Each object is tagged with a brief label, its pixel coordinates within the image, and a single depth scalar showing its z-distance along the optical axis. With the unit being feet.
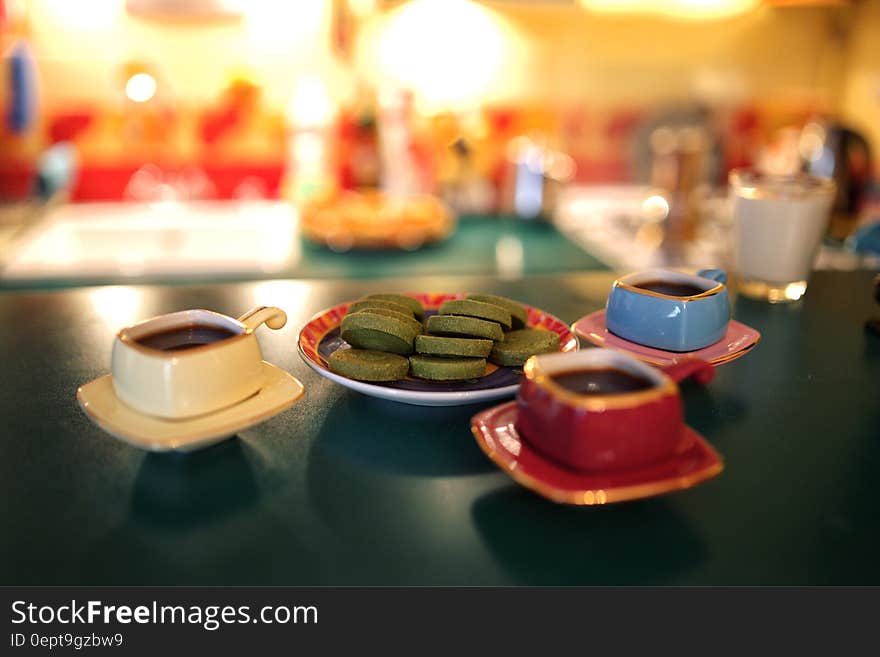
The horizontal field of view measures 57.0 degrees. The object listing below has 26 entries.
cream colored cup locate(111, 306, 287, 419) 2.28
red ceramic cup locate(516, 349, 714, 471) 2.07
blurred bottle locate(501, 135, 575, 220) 8.79
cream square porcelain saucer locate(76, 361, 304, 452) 2.21
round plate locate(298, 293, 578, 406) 2.62
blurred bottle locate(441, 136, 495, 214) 9.39
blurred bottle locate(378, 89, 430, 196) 8.96
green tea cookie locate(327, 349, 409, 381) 2.66
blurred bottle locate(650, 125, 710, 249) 8.04
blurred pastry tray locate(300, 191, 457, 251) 7.60
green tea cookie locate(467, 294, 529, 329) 3.01
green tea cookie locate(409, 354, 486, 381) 2.66
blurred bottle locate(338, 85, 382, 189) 9.02
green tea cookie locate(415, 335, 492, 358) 2.70
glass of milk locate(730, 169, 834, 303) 4.02
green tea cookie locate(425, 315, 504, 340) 2.76
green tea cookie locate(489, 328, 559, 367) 2.77
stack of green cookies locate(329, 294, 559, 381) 2.68
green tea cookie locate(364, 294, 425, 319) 3.11
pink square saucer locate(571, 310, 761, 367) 2.86
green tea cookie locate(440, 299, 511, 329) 2.84
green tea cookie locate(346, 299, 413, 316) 3.01
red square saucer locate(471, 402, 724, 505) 2.02
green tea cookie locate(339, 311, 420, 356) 2.76
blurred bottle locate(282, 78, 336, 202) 8.93
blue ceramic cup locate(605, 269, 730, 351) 2.89
